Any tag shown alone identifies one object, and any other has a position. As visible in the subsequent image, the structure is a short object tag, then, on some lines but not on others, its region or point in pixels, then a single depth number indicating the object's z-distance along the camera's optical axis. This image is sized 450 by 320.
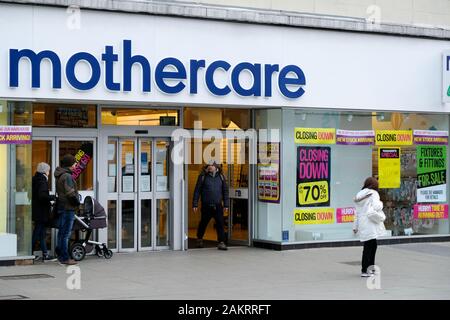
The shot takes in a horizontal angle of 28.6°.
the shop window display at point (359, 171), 17.94
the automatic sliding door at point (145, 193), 17.41
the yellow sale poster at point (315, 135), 17.95
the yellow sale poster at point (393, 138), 18.97
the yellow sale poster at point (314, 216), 17.95
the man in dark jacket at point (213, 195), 17.70
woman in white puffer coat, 13.87
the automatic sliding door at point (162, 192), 17.61
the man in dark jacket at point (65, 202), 14.86
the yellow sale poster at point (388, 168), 19.05
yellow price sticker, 18.02
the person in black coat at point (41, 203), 15.45
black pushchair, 15.64
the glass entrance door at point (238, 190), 18.44
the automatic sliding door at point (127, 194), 17.19
